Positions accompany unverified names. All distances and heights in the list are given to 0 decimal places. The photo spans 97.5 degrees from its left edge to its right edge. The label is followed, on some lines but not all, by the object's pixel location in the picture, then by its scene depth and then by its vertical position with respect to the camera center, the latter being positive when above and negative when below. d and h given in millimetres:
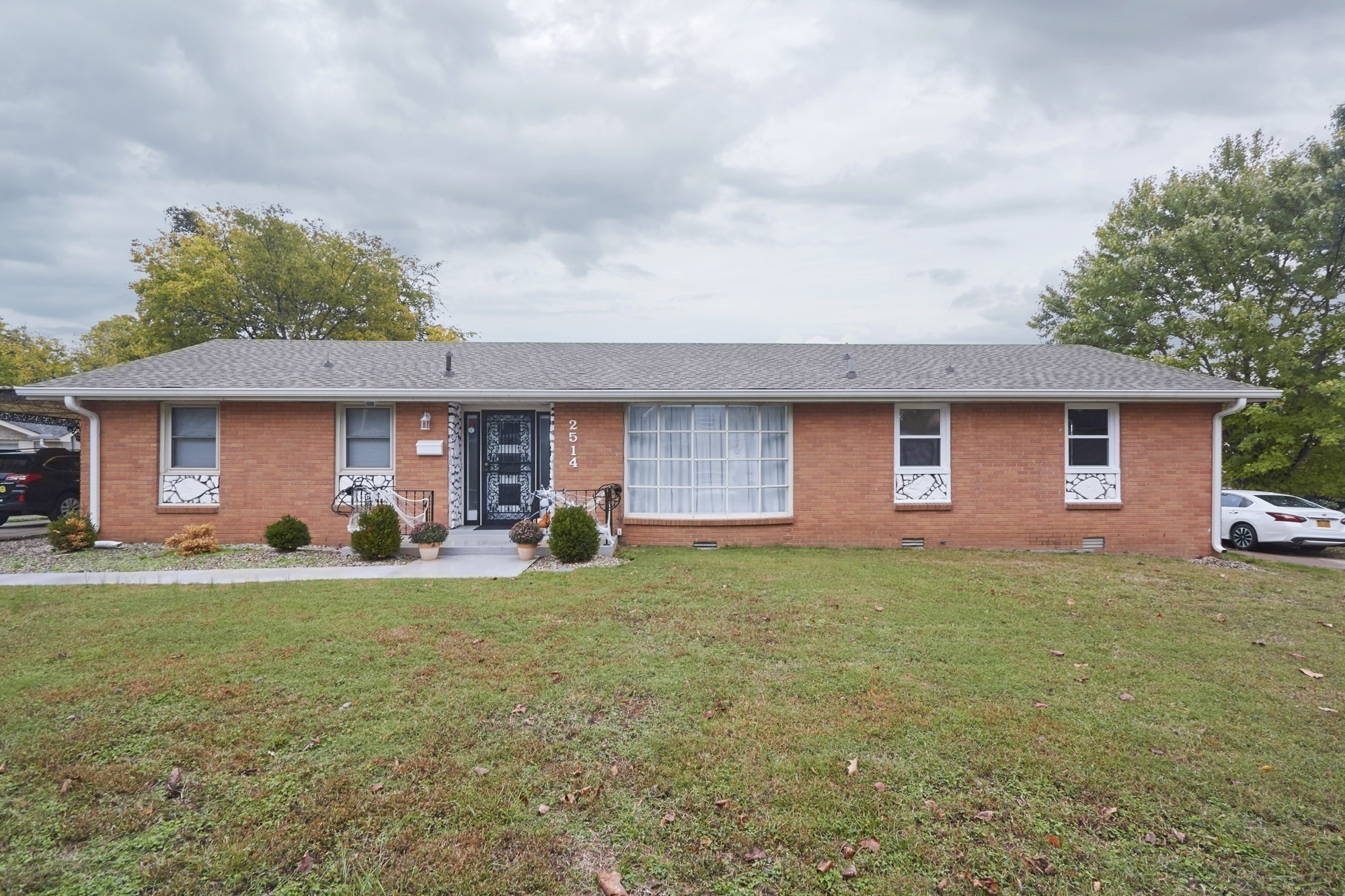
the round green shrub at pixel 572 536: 9055 -1319
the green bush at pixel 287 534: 9523 -1338
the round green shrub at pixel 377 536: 9055 -1307
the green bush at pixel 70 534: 9680 -1349
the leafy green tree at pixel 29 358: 31469 +5540
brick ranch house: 10398 -77
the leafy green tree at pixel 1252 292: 15719 +4964
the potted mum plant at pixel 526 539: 9320 -1388
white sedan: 11641 -1449
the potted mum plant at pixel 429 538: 9305 -1372
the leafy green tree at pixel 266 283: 25047 +7530
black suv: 12500 -694
